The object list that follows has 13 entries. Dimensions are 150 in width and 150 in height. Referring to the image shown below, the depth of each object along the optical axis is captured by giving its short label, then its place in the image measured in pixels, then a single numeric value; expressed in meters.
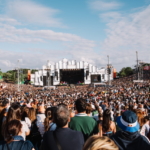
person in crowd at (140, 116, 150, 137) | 3.98
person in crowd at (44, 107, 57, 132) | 3.75
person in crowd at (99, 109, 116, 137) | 4.20
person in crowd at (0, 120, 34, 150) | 2.44
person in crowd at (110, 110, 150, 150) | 2.29
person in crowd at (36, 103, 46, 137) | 4.14
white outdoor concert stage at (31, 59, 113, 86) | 60.59
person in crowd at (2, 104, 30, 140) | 3.61
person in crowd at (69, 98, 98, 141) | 3.25
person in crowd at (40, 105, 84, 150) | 2.39
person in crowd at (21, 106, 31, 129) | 4.44
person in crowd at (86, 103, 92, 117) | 3.96
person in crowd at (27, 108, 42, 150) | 4.11
